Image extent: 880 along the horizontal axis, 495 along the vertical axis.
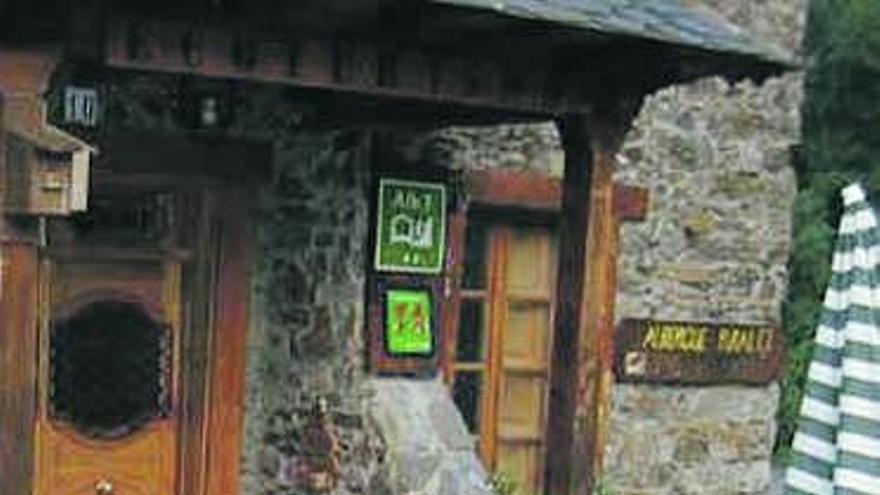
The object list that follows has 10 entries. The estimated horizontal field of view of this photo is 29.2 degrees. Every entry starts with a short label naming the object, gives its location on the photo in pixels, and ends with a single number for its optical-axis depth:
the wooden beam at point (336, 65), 5.80
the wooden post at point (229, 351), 8.05
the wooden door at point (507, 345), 8.93
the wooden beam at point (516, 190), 8.62
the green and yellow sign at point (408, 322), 8.14
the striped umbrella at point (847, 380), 5.61
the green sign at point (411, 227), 8.12
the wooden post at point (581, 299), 6.91
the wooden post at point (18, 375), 5.38
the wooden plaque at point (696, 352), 9.33
